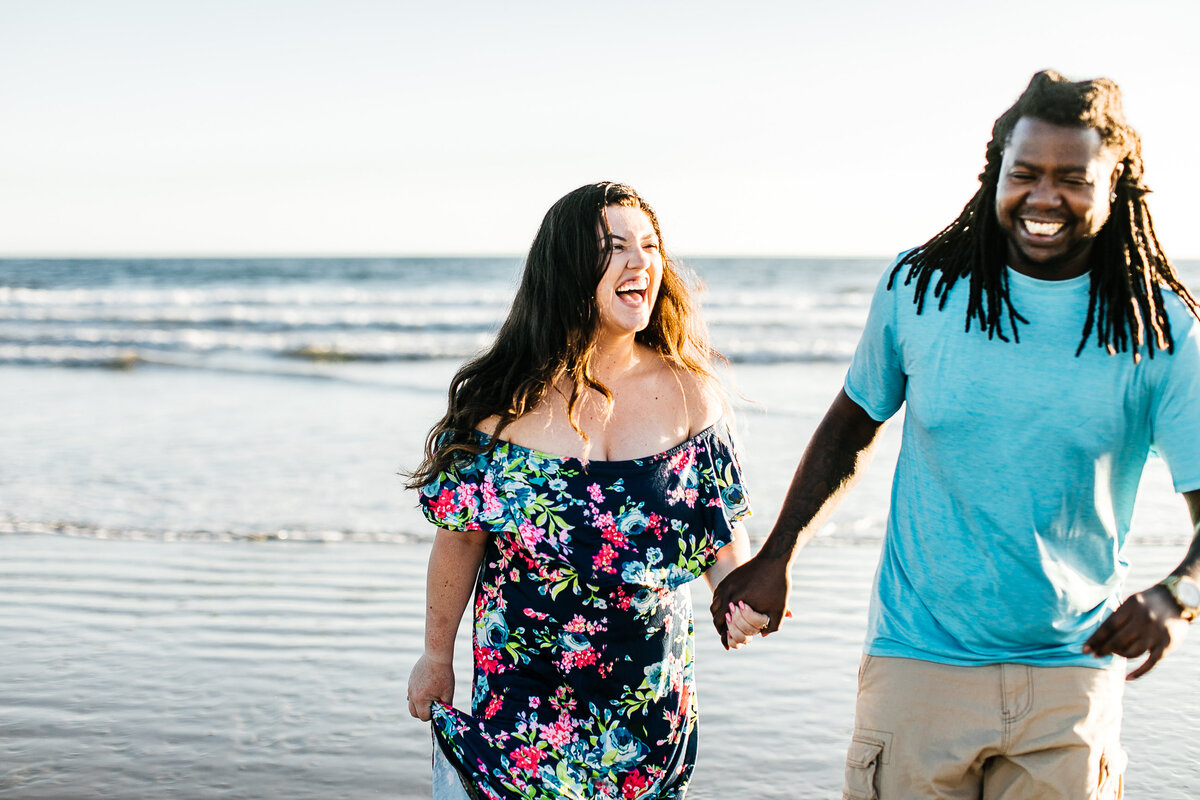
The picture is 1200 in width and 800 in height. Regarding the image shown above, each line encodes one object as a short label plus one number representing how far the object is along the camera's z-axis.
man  2.06
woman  2.51
